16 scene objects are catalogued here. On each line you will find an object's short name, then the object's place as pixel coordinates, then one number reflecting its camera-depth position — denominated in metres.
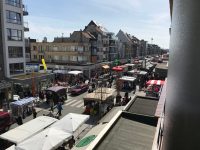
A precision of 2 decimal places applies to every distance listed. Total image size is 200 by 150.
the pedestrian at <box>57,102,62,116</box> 26.11
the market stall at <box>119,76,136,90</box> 42.56
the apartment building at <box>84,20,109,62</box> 71.50
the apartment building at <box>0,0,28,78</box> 35.91
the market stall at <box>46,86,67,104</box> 32.28
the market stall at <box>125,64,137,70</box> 70.22
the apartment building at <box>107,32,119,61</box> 85.21
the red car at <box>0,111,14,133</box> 21.59
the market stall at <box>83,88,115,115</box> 26.89
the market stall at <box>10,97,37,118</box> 25.16
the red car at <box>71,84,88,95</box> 38.16
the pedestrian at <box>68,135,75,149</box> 17.39
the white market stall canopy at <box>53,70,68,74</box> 51.61
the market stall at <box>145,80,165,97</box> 31.43
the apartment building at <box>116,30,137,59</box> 109.68
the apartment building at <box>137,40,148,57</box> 143.02
